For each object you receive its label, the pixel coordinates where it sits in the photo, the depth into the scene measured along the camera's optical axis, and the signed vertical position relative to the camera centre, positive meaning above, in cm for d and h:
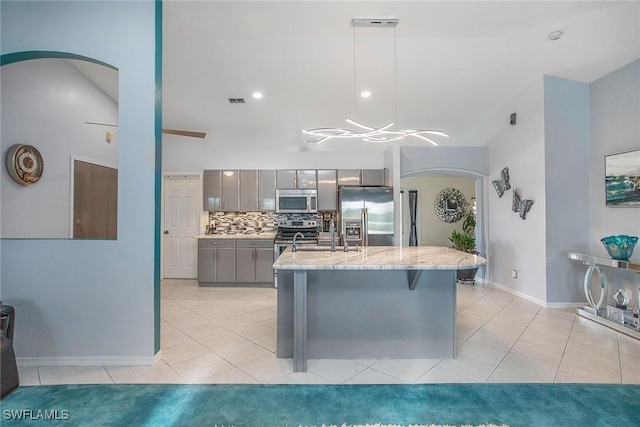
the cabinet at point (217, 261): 520 -83
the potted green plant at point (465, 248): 521 -63
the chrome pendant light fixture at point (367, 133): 269 +92
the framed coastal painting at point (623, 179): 330 +45
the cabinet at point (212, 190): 557 +55
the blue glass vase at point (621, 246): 318 -37
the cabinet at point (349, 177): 556 +79
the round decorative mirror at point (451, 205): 833 +32
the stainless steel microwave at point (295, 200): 549 +33
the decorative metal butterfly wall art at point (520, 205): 416 +16
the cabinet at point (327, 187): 557 +59
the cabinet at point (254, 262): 519 -85
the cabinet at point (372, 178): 555 +77
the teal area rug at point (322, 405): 175 -129
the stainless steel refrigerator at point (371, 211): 490 +9
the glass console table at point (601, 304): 303 -113
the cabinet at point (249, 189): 557 +56
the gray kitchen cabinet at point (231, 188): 558 +59
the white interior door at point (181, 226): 572 -18
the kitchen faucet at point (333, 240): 287 -25
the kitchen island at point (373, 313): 251 -89
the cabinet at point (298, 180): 556 +74
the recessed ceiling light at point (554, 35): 294 +194
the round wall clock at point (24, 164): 303 +62
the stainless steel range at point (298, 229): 538 -25
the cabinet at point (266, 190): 556 +54
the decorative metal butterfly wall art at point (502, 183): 463 +55
